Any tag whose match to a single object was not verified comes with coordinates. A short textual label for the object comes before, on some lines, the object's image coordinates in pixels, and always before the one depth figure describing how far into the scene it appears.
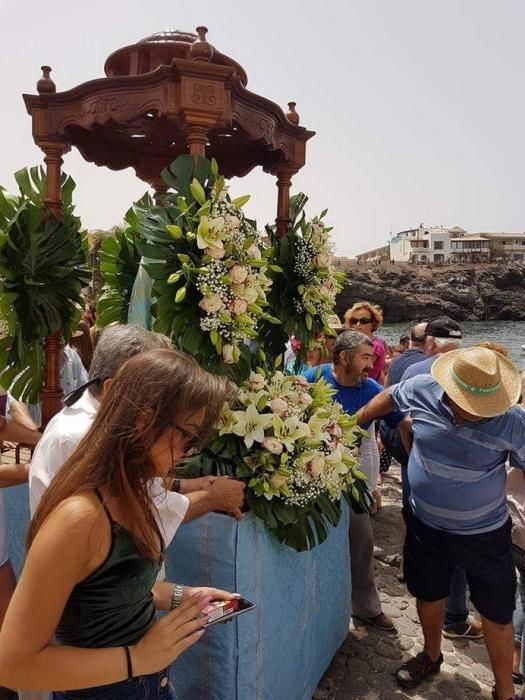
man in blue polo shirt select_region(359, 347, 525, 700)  2.54
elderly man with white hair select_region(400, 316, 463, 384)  3.94
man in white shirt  1.64
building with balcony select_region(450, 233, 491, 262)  83.56
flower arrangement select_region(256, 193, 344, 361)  2.84
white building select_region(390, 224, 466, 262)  88.25
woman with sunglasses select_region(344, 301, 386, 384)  5.01
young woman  1.10
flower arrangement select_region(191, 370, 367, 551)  2.22
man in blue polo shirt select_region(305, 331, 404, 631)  3.31
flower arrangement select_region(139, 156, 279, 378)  2.19
